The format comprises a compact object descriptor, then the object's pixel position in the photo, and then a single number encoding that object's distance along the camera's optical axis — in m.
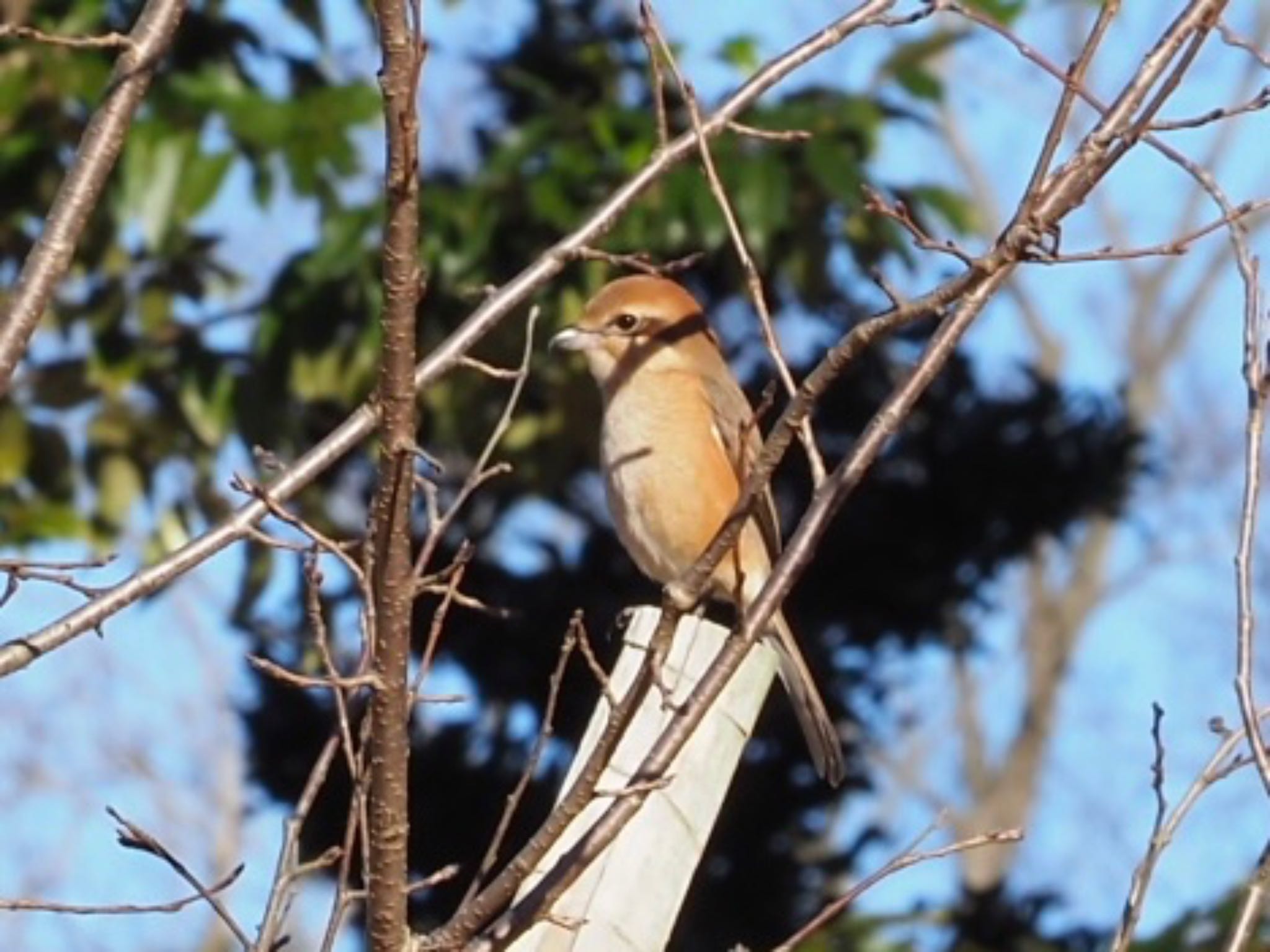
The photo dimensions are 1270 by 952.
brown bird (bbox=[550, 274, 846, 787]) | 8.85
